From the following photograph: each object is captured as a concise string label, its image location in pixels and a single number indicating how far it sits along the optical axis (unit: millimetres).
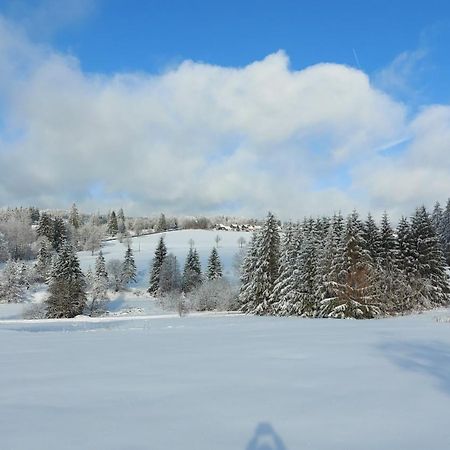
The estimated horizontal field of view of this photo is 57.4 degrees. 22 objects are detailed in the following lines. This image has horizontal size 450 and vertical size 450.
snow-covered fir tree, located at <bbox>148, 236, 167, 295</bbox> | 90000
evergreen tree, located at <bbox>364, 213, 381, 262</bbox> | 44406
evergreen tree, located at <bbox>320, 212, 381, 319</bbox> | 36281
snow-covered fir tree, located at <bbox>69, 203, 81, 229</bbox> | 161000
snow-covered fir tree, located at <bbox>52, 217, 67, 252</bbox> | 115250
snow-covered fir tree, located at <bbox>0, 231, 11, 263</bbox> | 103981
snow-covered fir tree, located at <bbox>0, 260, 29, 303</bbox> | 76375
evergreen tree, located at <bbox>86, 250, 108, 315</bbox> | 65500
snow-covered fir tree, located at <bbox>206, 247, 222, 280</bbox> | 86625
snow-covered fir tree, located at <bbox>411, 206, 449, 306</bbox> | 42059
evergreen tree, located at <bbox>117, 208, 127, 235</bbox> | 186688
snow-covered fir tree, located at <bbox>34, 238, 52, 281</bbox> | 94312
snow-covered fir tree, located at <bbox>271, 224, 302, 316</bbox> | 43219
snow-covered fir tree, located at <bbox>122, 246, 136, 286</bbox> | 97000
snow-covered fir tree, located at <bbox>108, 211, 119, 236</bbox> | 180125
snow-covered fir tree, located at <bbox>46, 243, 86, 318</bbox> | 56406
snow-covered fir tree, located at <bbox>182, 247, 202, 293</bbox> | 87000
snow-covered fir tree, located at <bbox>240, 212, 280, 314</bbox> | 46875
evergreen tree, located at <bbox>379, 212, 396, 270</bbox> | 42472
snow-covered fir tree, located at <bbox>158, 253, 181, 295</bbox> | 86375
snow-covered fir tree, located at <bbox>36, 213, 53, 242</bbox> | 115812
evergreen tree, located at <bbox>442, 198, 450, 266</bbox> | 72688
